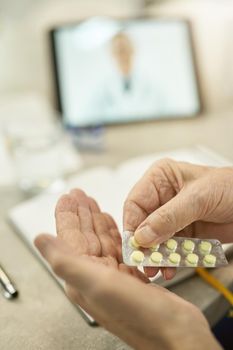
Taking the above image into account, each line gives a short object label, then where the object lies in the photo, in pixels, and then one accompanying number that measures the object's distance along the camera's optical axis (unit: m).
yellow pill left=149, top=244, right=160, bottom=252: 0.51
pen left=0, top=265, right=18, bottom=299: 0.55
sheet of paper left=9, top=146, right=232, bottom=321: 0.67
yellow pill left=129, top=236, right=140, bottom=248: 0.50
